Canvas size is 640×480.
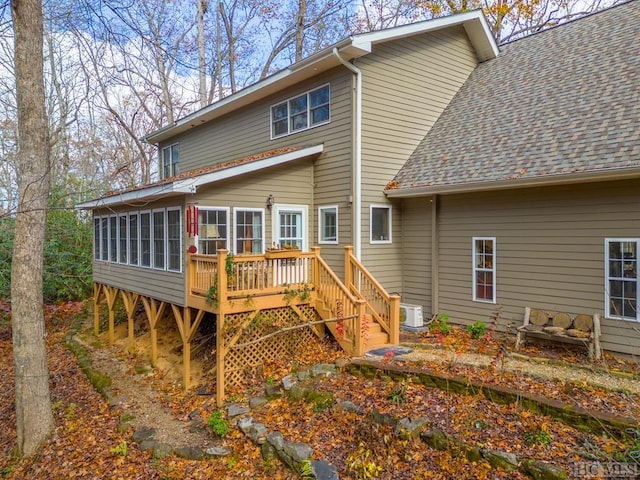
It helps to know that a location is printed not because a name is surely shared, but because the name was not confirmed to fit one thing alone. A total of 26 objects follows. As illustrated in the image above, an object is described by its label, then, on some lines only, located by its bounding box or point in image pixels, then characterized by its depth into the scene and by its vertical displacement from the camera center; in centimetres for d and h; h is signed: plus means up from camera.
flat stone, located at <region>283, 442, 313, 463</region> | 532 -263
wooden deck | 765 -107
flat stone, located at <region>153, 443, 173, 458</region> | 627 -306
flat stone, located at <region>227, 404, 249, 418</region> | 682 -270
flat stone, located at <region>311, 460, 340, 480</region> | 495 -268
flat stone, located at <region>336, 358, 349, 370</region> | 724 -207
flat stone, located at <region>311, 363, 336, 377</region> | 715 -216
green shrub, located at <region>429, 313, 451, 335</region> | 930 -188
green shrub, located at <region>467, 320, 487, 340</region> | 890 -188
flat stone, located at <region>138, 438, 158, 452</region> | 652 -309
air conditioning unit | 955 -167
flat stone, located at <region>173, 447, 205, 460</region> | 611 -304
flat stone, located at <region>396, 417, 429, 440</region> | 510 -224
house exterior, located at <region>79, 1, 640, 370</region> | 777 +116
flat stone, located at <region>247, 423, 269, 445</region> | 601 -273
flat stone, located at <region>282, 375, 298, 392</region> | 704 -232
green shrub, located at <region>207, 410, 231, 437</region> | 646 -280
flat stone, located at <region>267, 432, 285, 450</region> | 564 -266
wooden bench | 733 -161
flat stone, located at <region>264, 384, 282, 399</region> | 705 -247
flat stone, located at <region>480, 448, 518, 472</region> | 437 -227
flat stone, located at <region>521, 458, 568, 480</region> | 407 -224
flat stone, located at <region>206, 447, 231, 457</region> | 601 -295
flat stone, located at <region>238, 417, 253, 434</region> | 635 -273
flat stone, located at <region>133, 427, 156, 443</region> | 684 -310
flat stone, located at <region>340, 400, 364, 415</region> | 585 -230
